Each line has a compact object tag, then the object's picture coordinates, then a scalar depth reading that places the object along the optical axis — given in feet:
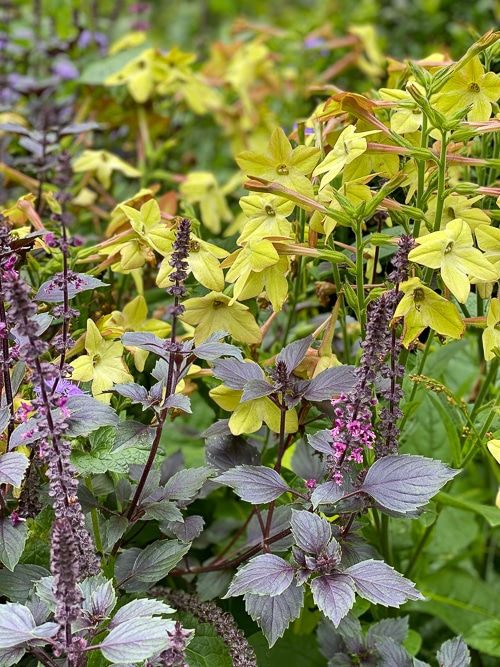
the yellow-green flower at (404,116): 3.10
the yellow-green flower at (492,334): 2.96
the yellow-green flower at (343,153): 2.95
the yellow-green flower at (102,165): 4.12
